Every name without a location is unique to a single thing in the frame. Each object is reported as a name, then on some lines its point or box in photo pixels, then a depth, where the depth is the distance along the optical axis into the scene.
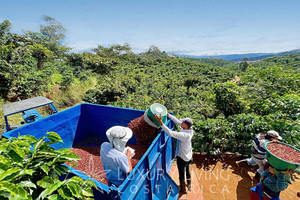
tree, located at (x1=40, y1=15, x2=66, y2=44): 31.84
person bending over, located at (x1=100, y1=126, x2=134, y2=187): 1.79
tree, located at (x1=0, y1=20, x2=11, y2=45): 16.12
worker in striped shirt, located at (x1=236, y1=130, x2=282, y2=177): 2.53
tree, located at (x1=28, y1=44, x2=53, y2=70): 11.35
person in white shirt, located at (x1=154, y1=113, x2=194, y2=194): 2.35
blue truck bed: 1.50
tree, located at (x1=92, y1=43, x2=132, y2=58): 34.59
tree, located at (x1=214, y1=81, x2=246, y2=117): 4.60
